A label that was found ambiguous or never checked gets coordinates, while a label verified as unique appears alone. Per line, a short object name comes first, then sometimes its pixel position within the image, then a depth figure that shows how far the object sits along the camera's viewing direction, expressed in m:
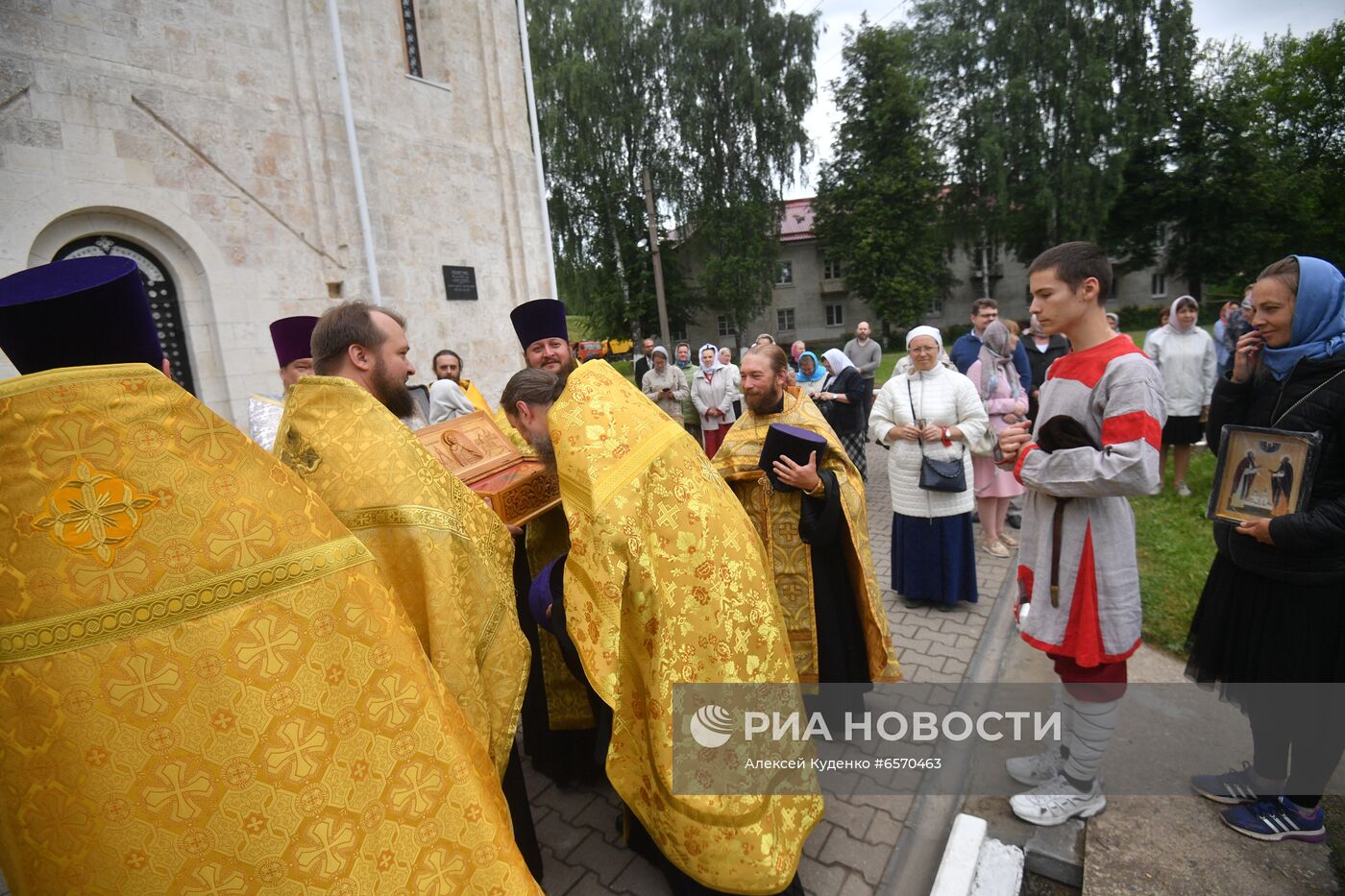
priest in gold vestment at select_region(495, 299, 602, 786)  2.96
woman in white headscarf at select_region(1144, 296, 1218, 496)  7.00
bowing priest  1.84
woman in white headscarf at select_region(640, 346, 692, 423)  10.09
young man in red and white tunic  2.34
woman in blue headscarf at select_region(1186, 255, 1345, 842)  2.30
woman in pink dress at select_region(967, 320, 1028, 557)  5.89
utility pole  23.75
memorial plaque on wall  10.48
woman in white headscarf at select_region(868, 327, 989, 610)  4.72
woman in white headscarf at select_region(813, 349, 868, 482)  7.60
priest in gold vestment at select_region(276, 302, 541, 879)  1.82
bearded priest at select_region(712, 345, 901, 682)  3.11
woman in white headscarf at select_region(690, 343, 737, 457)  9.45
